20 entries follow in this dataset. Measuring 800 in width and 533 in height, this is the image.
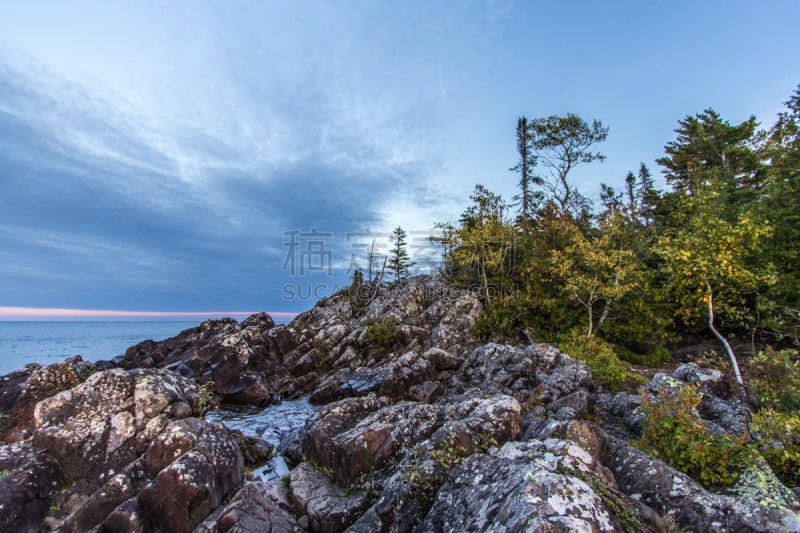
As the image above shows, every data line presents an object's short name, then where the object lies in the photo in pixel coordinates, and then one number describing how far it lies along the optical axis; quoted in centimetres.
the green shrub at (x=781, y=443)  617
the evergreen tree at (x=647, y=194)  3784
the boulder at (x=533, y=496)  360
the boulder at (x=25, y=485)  727
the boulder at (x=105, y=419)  866
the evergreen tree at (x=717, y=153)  3185
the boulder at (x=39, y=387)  1080
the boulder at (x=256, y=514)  698
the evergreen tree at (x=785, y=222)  1625
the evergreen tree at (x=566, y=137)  3142
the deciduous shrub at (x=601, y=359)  1484
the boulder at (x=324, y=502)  732
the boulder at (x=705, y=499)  480
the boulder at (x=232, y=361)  2059
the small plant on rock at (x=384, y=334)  2769
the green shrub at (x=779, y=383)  789
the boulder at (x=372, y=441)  858
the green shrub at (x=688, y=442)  627
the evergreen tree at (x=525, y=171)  4103
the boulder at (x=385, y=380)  1755
